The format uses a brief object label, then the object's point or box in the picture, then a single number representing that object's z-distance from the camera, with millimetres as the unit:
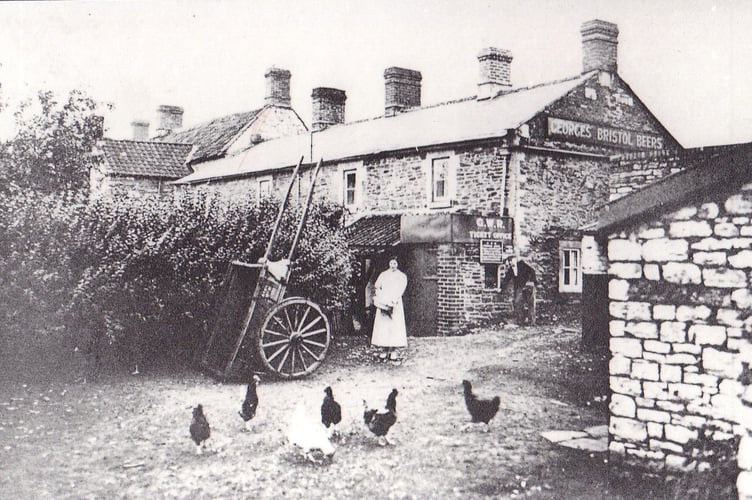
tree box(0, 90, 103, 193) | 13872
